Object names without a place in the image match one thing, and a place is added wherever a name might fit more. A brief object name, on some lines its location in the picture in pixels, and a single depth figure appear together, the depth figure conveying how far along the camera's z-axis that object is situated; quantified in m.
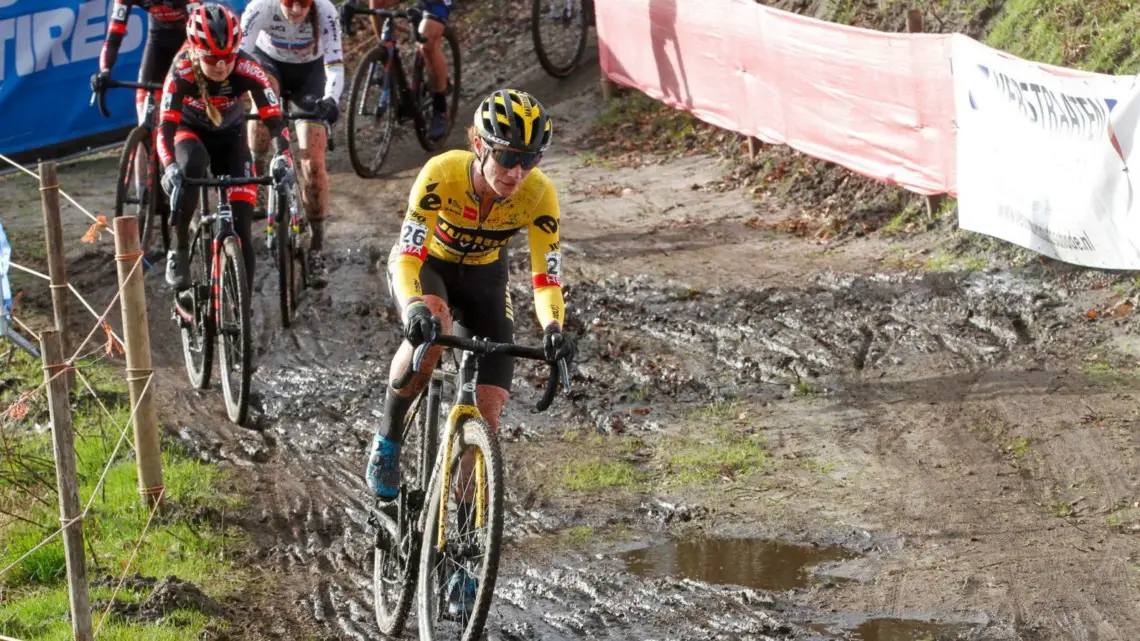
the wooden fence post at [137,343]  14.27
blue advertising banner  27.58
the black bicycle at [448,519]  10.04
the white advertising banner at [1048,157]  17.59
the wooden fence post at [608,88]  31.89
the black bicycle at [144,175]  21.91
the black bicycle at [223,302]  17.06
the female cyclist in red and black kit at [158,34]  22.52
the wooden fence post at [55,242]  11.52
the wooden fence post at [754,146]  26.92
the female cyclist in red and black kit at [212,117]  17.48
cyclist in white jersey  22.11
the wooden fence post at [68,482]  10.08
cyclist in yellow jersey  10.78
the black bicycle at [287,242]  19.56
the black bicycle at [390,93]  26.33
